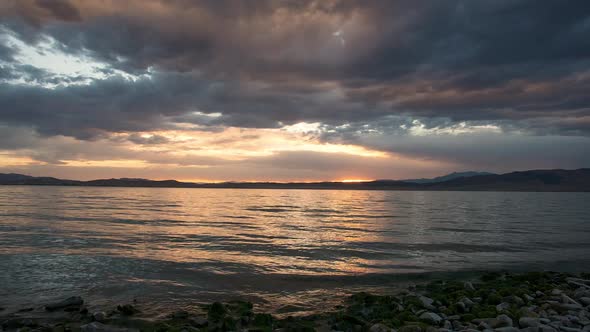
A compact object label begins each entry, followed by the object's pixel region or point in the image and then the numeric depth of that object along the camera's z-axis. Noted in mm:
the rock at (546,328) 8812
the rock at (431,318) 10305
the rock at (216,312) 11378
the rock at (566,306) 11258
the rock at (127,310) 11727
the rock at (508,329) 9047
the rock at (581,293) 13050
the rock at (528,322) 9484
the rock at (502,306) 11188
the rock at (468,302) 12109
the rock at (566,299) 11881
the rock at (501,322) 9664
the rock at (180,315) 11602
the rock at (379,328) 9693
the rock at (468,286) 14558
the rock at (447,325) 9852
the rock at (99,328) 10002
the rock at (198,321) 10820
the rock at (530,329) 8948
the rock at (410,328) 9516
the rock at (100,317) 10986
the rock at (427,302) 12032
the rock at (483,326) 9495
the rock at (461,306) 11620
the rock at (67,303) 11922
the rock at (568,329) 8884
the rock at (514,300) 12453
